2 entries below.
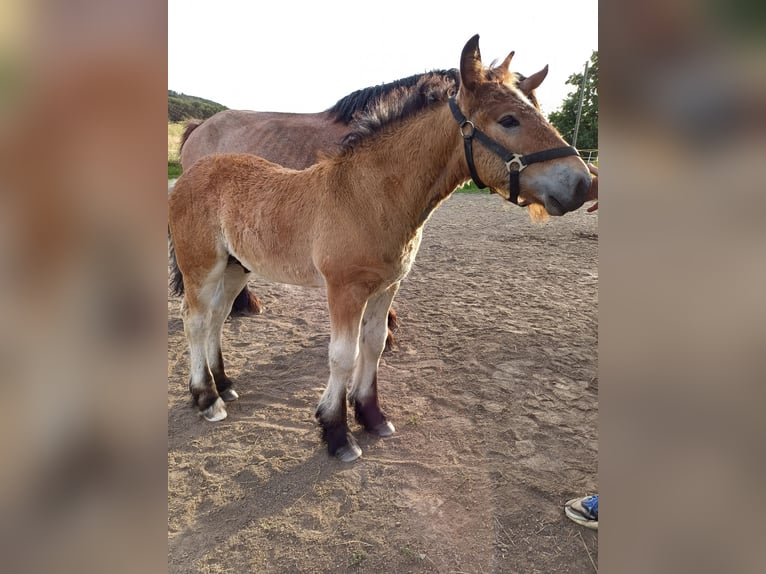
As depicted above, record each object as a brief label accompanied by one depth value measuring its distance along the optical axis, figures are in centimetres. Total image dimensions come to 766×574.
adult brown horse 534
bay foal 231
